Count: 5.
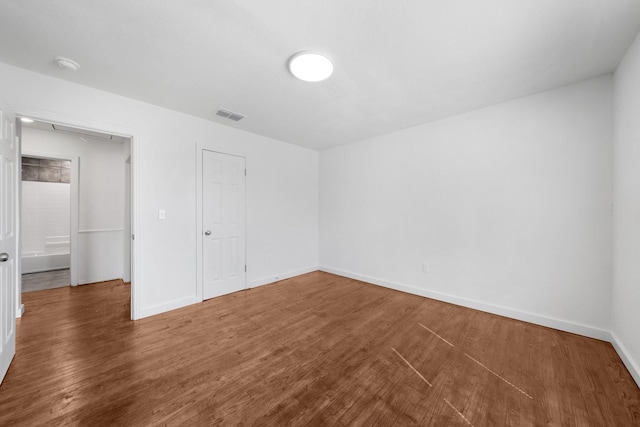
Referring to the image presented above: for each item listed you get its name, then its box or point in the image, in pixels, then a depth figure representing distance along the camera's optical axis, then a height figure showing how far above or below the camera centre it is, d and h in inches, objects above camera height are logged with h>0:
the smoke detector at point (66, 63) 78.7 +51.0
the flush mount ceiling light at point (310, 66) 77.3 +51.1
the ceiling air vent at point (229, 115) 121.6 +52.8
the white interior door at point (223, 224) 134.4 -7.0
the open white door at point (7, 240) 69.0 -9.4
